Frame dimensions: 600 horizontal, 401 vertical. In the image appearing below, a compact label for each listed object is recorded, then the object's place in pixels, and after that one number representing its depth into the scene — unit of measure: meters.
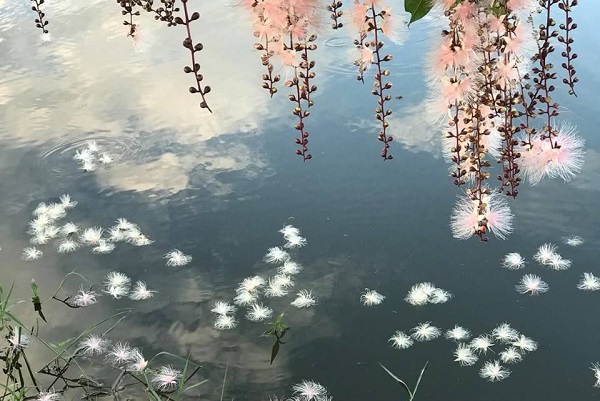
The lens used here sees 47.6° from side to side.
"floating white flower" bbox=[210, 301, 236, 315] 2.10
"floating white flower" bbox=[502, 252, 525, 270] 2.11
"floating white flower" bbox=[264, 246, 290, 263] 2.25
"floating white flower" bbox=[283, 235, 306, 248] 2.29
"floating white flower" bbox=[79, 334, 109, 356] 1.96
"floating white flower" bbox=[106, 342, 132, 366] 1.93
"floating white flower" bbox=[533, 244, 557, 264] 2.12
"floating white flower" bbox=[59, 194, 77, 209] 2.57
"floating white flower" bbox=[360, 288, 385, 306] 2.06
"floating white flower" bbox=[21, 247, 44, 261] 2.37
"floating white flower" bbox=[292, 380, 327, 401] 1.80
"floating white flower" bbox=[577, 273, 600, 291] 2.03
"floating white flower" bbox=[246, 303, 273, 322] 2.08
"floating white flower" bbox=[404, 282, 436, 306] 2.04
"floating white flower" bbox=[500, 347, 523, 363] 1.85
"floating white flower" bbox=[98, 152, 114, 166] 2.75
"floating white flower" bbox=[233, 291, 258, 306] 2.12
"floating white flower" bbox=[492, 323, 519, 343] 1.91
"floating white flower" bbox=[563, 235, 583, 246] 2.17
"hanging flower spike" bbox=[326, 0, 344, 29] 0.87
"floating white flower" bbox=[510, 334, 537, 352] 1.87
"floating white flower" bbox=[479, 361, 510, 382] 1.82
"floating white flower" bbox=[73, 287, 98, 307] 2.16
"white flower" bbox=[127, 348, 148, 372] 1.90
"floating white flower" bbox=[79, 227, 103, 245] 2.41
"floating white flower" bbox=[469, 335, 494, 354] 1.88
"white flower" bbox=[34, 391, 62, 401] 1.66
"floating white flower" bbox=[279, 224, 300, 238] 2.32
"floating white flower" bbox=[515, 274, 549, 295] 2.04
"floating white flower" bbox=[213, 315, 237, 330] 2.05
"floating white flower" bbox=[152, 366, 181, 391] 1.85
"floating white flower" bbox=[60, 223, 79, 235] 2.46
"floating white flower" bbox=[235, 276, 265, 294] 2.16
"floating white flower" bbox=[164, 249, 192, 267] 2.29
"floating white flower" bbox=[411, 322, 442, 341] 1.94
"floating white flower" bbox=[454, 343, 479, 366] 1.86
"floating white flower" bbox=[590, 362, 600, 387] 1.77
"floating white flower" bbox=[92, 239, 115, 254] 2.37
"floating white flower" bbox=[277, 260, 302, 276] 2.21
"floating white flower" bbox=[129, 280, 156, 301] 2.17
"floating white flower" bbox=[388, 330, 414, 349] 1.91
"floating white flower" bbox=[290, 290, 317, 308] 2.10
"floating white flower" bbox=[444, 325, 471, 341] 1.92
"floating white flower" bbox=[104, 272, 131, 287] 2.21
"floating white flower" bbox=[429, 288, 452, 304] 2.03
